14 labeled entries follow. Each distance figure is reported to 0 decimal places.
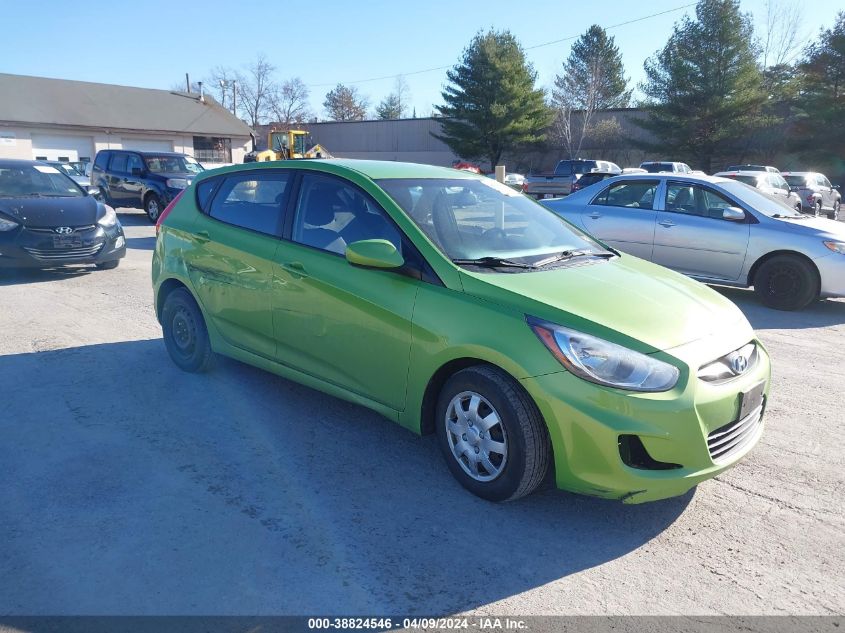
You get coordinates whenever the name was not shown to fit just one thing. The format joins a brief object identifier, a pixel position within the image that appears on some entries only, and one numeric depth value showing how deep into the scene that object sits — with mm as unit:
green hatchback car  3158
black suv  16438
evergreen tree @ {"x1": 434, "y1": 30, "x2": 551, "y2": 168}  48188
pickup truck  30125
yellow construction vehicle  34250
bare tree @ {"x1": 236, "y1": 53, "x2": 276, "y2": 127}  84062
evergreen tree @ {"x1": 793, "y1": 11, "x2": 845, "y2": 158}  38562
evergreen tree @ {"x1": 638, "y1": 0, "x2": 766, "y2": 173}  42094
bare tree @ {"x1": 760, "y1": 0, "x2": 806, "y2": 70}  46750
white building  36875
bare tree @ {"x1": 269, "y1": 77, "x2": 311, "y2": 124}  85062
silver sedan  8078
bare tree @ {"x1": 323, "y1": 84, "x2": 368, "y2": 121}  97500
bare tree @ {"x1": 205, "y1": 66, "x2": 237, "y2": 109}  82125
